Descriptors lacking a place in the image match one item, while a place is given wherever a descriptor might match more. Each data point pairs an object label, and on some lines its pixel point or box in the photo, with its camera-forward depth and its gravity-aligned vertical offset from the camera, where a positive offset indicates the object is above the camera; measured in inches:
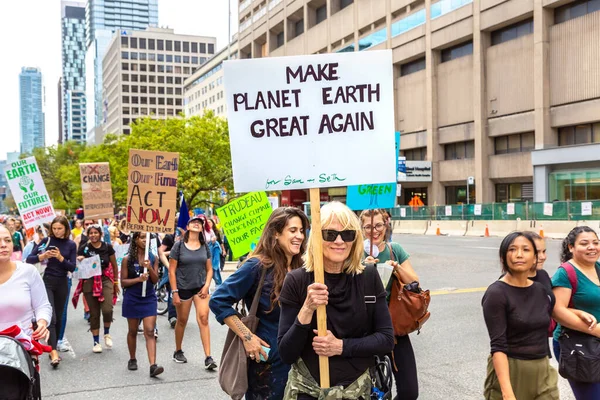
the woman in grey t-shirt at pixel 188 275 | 300.5 -38.7
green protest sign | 387.9 -14.9
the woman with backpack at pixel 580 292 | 157.6 -26.9
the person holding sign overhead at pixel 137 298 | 292.4 -47.9
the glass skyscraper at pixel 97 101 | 7052.2 +1121.8
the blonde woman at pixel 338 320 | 122.5 -25.3
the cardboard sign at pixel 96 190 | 514.3 +5.4
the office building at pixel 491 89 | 1549.0 +281.2
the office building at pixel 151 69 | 5807.1 +1183.5
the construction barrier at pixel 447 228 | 1369.3 -84.8
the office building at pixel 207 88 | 4421.8 +814.8
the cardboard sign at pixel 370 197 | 306.7 -2.6
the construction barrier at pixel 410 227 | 1517.0 -88.8
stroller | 150.3 -42.1
